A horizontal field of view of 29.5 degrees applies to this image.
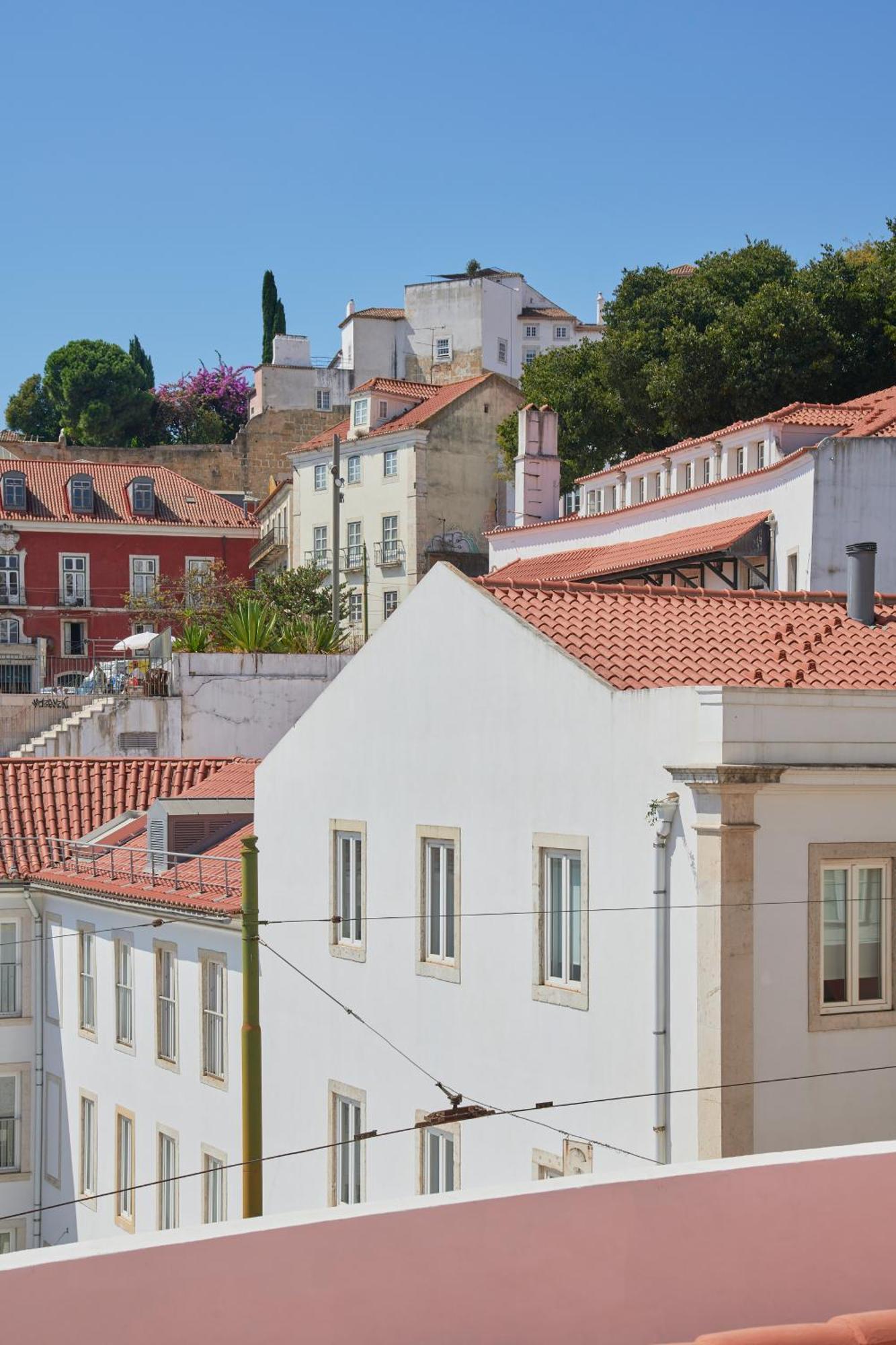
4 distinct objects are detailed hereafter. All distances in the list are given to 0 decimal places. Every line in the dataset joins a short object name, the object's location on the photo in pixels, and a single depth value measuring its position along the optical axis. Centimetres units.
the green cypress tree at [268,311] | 10119
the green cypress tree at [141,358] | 10494
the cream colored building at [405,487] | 6469
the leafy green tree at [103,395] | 9769
